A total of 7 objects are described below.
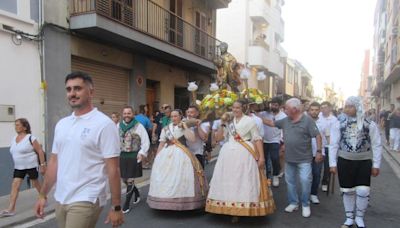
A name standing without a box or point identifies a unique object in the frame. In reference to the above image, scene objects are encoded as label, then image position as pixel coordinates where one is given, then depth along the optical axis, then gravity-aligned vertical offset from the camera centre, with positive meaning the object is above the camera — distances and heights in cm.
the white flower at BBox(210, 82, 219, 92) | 760 +24
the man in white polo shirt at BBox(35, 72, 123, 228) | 296 -49
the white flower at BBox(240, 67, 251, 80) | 726 +48
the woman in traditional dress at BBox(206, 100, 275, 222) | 548 -109
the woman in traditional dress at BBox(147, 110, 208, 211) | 587 -116
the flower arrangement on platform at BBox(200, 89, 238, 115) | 677 -4
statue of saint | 810 +62
